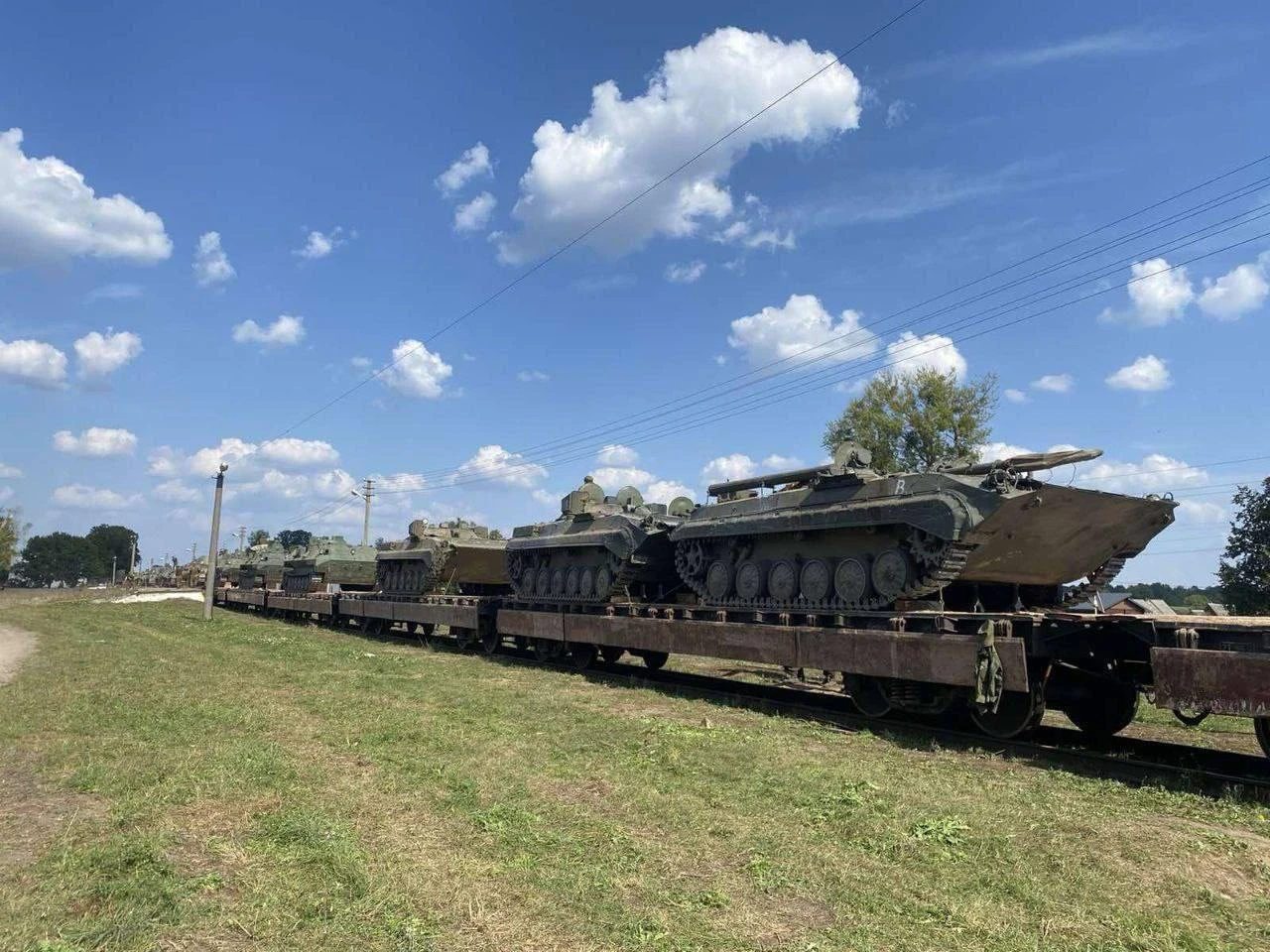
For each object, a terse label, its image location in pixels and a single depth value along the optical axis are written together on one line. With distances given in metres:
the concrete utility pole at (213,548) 31.74
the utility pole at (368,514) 55.72
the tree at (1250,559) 29.66
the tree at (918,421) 37.44
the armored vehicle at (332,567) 32.00
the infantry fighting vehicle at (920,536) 10.02
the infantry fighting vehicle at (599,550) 16.09
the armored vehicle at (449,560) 23.00
